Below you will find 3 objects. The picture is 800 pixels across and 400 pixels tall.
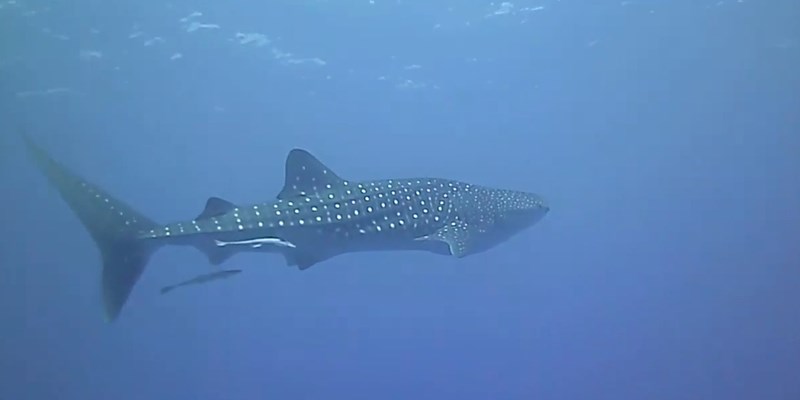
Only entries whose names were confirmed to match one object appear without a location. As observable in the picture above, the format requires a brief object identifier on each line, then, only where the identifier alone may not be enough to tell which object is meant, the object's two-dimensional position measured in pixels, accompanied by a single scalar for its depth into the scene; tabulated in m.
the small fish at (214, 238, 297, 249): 6.73
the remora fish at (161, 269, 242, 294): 5.88
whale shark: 6.60
